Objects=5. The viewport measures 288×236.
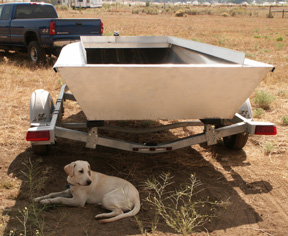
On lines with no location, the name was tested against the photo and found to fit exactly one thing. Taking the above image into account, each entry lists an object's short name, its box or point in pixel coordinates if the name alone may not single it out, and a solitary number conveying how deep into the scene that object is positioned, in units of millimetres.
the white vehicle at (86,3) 64462
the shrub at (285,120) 6242
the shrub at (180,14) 44734
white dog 3467
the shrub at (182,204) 3441
